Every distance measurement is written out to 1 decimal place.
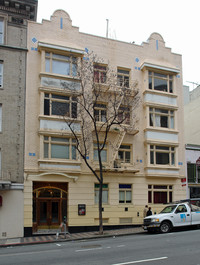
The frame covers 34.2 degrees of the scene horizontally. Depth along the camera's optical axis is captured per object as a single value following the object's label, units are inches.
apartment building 877.8
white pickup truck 741.3
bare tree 899.4
